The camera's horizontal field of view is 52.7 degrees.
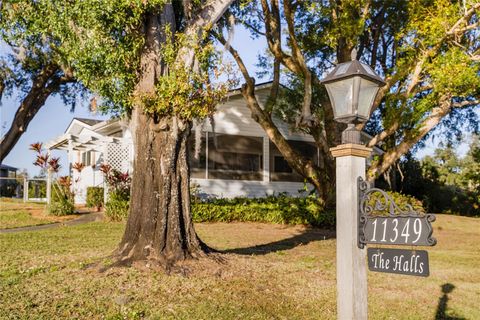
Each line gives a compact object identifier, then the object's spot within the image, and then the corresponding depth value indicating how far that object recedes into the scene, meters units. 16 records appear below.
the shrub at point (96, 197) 18.20
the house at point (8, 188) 29.39
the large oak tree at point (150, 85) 7.39
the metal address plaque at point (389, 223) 3.38
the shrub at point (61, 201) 15.84
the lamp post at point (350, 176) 3.83
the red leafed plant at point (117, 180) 16.13
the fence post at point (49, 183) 17.86
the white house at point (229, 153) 18.45
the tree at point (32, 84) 17.89
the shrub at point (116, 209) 14.76
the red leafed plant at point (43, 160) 17.34
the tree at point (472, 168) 24.83
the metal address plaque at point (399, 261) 3.38
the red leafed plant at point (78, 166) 18.98
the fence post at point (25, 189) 22.78
